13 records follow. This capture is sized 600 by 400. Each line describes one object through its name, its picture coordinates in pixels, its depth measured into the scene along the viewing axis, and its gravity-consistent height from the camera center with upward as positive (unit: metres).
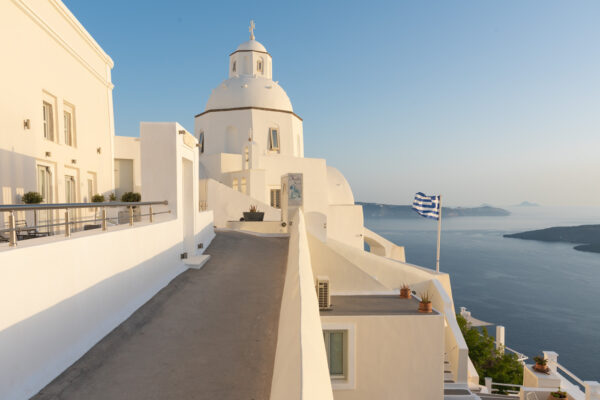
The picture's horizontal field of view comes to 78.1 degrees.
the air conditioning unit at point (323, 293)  9.33 -2.56
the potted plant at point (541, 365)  10.83 -5.15
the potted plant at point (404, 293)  11.14 -3.06
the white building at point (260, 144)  26.47 +3.99
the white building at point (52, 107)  10.07 +2.90
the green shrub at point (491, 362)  16.75 -7.99
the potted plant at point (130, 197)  16.69 -0.18
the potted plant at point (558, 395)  9.20 -5.14
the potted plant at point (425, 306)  9.06 -2.83
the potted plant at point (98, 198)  14.42 -0.19
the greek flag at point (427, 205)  22.11 -0.88
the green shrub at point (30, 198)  10.48 -0.12
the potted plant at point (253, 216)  16.50 -1.06
